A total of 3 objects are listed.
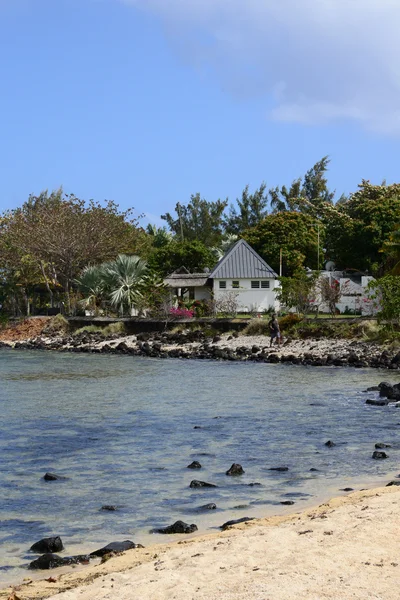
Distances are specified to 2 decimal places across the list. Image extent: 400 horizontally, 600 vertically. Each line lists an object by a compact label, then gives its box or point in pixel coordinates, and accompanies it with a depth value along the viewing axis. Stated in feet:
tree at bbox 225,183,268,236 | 344.69
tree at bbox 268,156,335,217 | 344.90
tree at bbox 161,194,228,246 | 345.51
